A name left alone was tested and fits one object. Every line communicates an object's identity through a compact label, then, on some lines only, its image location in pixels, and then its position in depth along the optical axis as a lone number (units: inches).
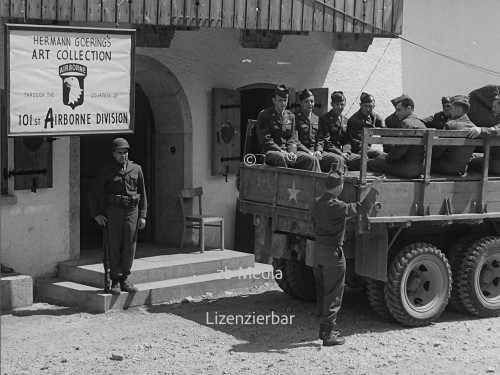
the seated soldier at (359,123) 489.1
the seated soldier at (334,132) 485.1
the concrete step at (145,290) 461.4
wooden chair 536.1
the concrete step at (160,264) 486.6
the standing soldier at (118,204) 455.5
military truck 419.8
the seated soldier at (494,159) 463.8
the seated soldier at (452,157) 450.0
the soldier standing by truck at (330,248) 395.2
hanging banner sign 433.7
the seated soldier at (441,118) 518.8
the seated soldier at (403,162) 436.8
